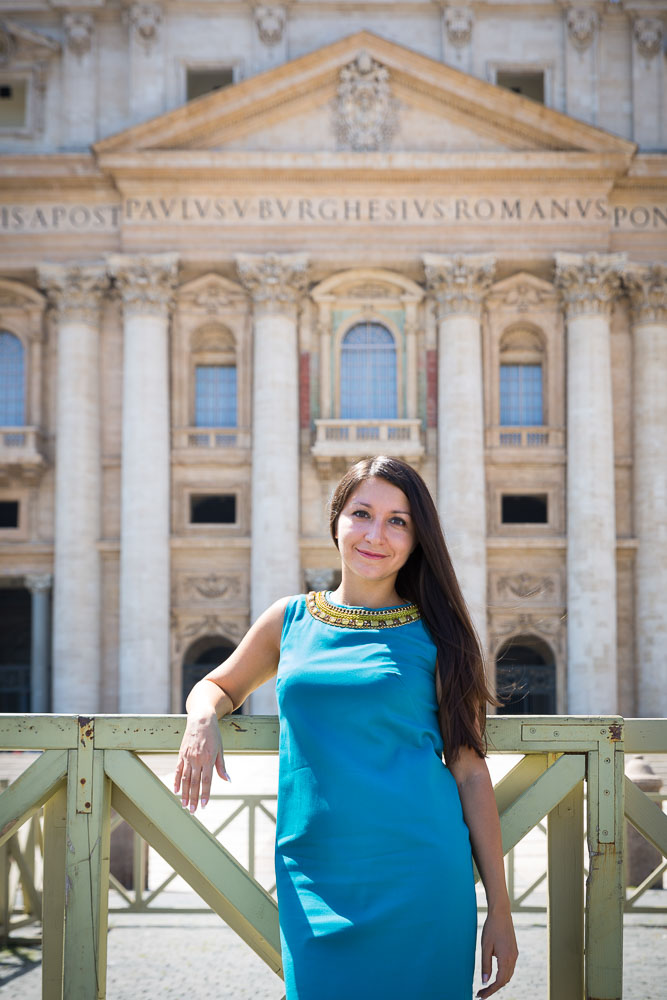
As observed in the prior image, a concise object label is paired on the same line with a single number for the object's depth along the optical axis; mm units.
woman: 3605
